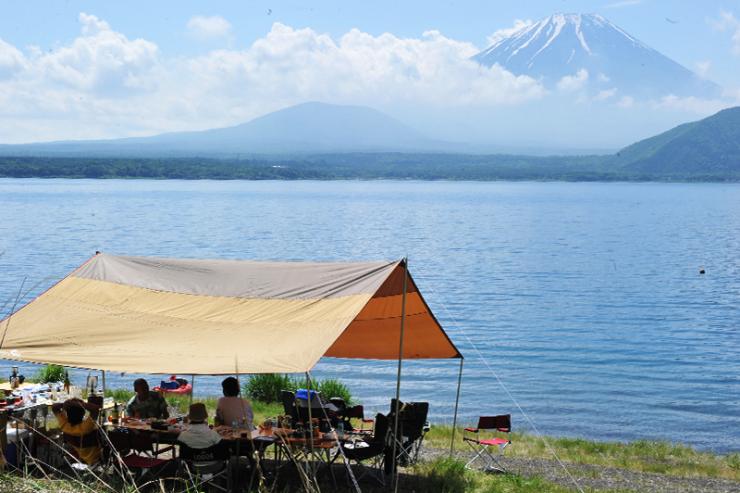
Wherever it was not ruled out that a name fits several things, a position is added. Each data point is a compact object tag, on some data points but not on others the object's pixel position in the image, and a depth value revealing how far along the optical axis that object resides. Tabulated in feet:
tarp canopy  31.78
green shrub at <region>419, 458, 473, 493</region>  35.70
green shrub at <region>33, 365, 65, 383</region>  62.69
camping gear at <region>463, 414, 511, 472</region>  42.24
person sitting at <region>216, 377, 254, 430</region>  35.40
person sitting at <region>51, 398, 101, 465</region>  32.81
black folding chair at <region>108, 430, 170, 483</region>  32.86
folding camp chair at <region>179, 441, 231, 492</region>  31.76
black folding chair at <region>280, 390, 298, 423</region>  41.28
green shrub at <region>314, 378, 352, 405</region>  60.18
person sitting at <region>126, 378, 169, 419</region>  37.32
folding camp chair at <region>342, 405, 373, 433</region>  41.63
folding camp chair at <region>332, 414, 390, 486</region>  35.40
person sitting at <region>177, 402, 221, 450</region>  32.04
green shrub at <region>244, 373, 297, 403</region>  62.95
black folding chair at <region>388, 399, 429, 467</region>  36.86
